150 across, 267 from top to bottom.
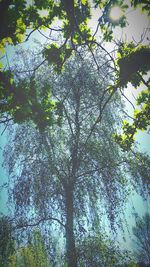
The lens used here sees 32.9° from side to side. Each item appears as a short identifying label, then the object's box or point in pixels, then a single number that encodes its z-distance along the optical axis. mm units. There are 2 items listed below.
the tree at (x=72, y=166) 8016
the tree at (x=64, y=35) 4135
